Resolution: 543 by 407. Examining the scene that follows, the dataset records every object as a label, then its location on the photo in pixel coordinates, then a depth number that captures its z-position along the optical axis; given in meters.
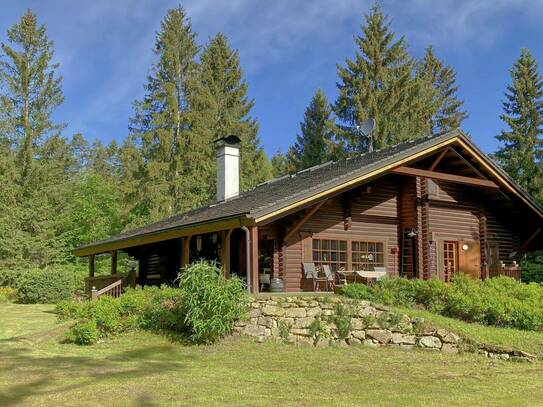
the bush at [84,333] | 11.37
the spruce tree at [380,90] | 32.16
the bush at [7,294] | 22.27
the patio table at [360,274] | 14.43
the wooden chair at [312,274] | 15.26
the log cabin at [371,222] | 14.53
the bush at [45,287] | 20.62
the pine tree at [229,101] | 34.34
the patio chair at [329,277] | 15.35
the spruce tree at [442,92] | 39.41
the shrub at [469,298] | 12.15
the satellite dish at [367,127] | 18.83
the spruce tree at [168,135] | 30.56
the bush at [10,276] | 27.06
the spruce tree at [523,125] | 32.38
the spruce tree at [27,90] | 29.55
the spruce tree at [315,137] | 34.25
